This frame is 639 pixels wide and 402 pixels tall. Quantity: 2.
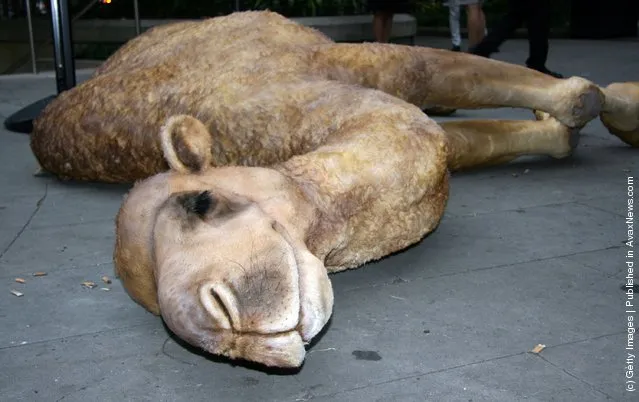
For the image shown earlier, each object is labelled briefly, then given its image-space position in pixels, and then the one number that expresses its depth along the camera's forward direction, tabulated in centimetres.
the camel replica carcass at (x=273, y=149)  214
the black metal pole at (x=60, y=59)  664
